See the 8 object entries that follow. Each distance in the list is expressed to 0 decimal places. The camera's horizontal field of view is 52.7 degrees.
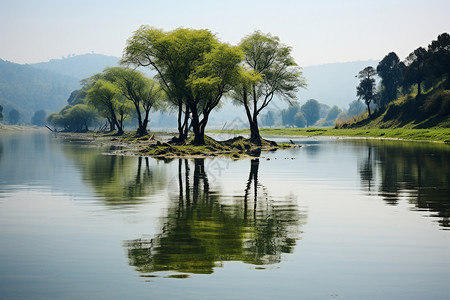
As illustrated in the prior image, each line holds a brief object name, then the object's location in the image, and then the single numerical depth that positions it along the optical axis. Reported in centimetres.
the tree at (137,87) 11069
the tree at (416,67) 12488
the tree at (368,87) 15258
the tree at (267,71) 7875
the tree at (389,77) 15062
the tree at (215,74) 6081
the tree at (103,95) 11819
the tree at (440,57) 11725
